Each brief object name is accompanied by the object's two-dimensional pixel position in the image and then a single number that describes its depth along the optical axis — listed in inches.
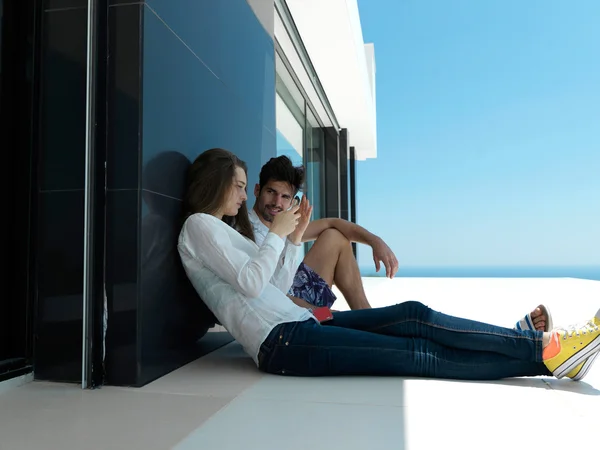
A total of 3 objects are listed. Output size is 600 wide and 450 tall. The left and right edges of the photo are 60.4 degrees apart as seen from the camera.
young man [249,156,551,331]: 103.2
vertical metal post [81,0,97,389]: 70.6
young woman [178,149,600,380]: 71.4
